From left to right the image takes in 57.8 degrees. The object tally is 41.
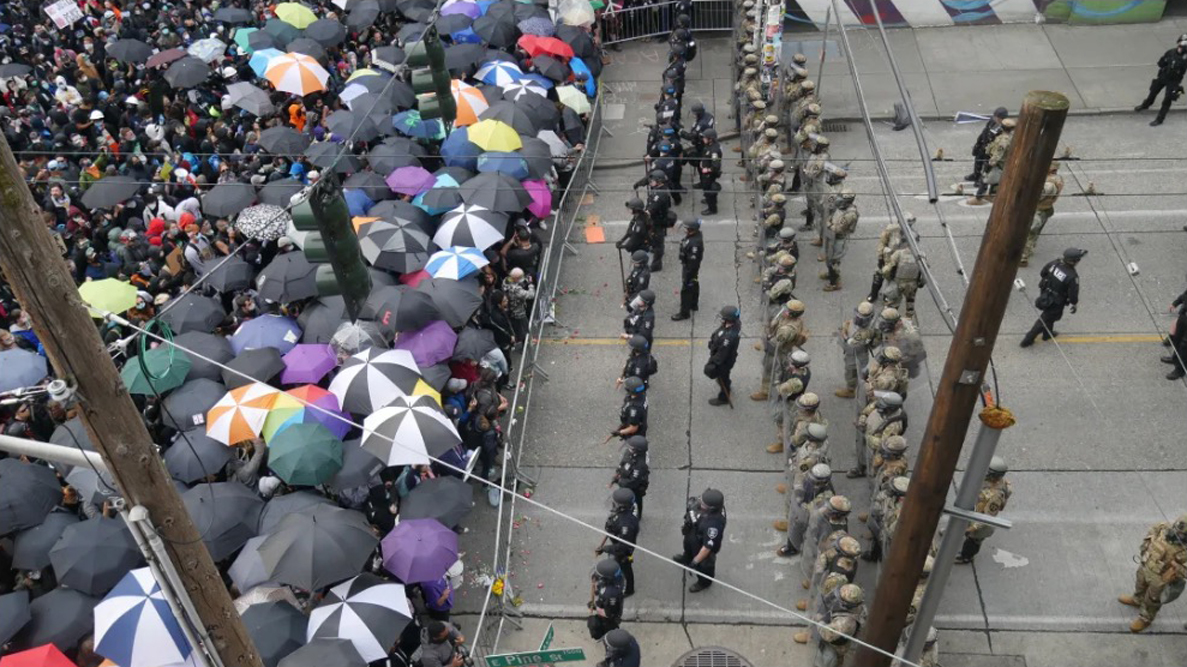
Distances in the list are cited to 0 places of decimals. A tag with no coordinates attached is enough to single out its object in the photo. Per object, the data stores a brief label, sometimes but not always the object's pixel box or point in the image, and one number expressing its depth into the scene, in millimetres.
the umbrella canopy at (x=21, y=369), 10844
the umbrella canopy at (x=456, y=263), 11961
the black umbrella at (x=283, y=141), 14852
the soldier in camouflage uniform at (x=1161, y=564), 8812
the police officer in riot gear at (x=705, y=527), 9477
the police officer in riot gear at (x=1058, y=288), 11961
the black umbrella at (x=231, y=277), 12562
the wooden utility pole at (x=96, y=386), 4609
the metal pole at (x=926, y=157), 7344
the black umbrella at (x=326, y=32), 17906
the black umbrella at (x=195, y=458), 9797
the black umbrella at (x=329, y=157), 14234
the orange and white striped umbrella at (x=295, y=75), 16297
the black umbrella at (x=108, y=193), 14188
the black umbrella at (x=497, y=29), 17172
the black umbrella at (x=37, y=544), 9125
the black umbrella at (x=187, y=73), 16766
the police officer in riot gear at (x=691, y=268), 13172
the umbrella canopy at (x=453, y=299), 11453
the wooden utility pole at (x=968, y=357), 5234
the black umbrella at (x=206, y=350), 10852
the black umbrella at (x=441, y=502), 9516
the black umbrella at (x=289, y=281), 11844
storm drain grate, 7371
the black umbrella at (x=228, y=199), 13562
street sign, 7742
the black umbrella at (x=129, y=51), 17938
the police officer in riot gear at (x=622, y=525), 9500
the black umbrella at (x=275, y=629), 8172
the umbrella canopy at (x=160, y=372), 10531
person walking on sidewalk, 16422
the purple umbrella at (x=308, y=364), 10922
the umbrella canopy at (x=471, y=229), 12508
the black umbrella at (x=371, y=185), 13820
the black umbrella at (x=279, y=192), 13516
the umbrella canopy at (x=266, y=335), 11344
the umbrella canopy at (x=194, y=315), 11828
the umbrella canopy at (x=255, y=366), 10648
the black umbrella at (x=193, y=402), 10180
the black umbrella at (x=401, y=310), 11188
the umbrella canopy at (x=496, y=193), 13008
